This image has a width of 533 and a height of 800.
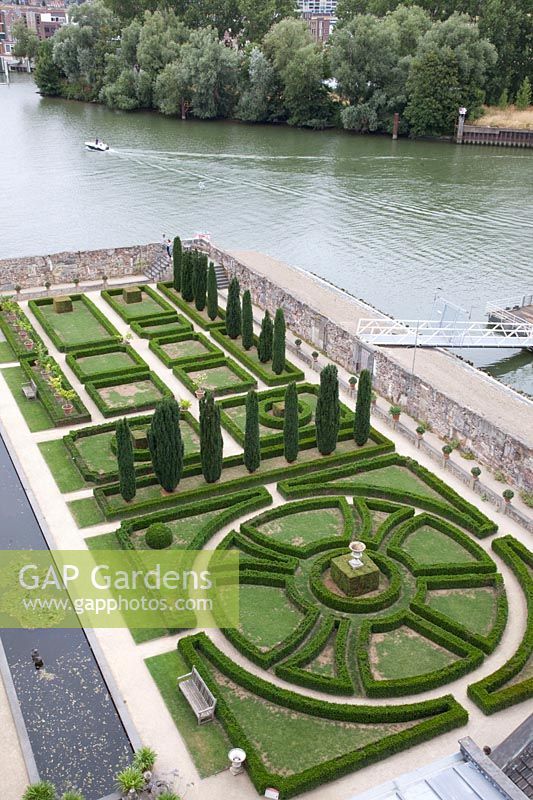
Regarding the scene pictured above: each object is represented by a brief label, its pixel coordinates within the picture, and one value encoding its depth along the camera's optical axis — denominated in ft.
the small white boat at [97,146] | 304.71
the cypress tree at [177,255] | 161.79
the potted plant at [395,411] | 111.96
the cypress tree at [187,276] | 157.58
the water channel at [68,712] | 61.57
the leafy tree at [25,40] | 525.43
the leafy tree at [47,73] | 433.48
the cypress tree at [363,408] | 106.22
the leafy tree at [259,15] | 405.49
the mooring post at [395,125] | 345.72
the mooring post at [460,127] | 340.51
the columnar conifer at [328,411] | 103.50
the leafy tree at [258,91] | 364.79
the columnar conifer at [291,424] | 103.60
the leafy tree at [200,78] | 359.87
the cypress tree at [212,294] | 149.28
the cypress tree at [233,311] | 139.95
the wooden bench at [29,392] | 120.26
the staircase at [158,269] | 173.37
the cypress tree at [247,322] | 136.56
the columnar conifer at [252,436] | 99.86
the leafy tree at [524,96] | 351.46
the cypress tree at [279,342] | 128.36
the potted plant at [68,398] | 114.11
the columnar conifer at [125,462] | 92.79
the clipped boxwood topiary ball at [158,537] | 86.63
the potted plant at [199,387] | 122.01
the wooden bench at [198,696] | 65.57
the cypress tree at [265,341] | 131.14
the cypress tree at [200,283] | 153.48
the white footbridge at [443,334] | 135.03
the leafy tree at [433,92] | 333.21
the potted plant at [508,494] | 93.71
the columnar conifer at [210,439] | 96.68
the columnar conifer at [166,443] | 93.30
